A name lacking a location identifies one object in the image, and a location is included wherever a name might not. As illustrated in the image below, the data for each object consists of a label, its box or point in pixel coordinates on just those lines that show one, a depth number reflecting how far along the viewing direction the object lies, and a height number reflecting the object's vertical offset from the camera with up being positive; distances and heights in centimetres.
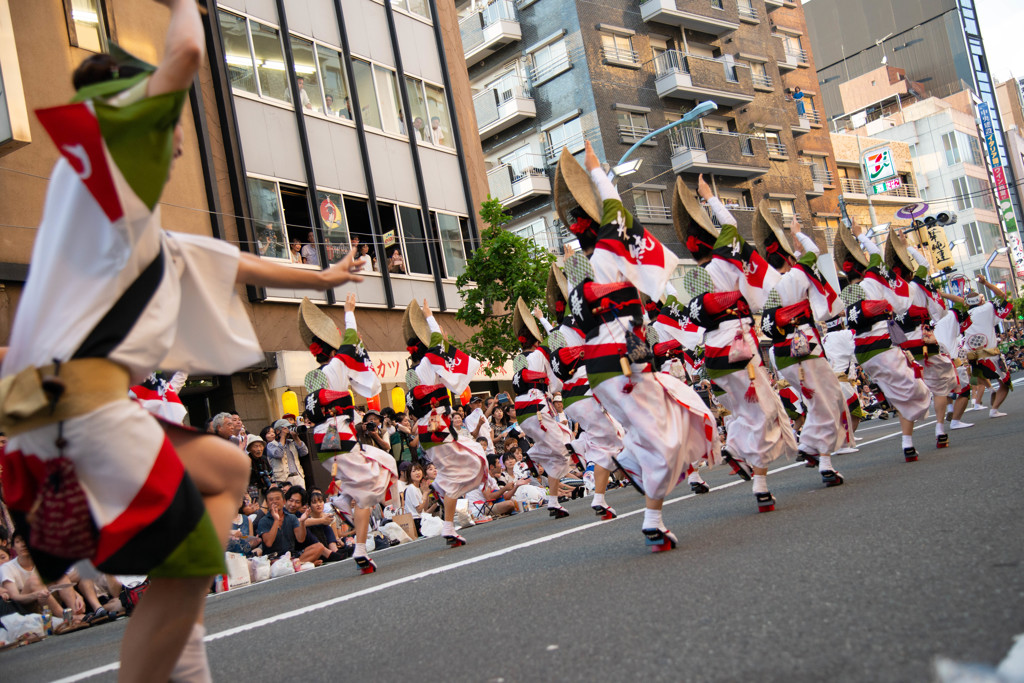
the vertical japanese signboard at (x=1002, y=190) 7081 +907
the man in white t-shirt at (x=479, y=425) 1605 -21
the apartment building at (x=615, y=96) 3784 +1165
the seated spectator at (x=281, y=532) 1144 -99
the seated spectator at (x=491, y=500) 1447 -135
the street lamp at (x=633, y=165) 2391 +544
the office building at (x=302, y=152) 1666 +643
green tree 1928 +252
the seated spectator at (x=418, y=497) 1428 -108
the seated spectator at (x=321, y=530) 1210 -111
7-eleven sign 5081 +896
